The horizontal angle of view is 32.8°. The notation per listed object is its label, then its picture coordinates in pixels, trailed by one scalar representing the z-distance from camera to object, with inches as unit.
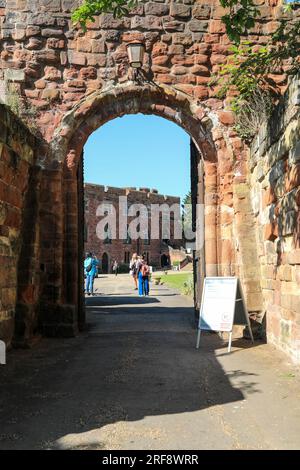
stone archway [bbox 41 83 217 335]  343.3
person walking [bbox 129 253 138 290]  904.2
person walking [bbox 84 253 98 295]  651.8
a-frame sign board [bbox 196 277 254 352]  277.1
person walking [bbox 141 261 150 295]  688.4
